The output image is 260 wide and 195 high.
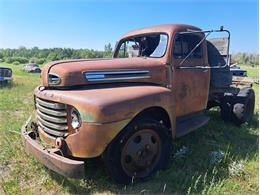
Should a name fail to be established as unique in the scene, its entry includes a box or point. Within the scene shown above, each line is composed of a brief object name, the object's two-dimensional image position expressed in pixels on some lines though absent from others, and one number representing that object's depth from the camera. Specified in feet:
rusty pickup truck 7.18
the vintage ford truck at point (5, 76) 33.86
